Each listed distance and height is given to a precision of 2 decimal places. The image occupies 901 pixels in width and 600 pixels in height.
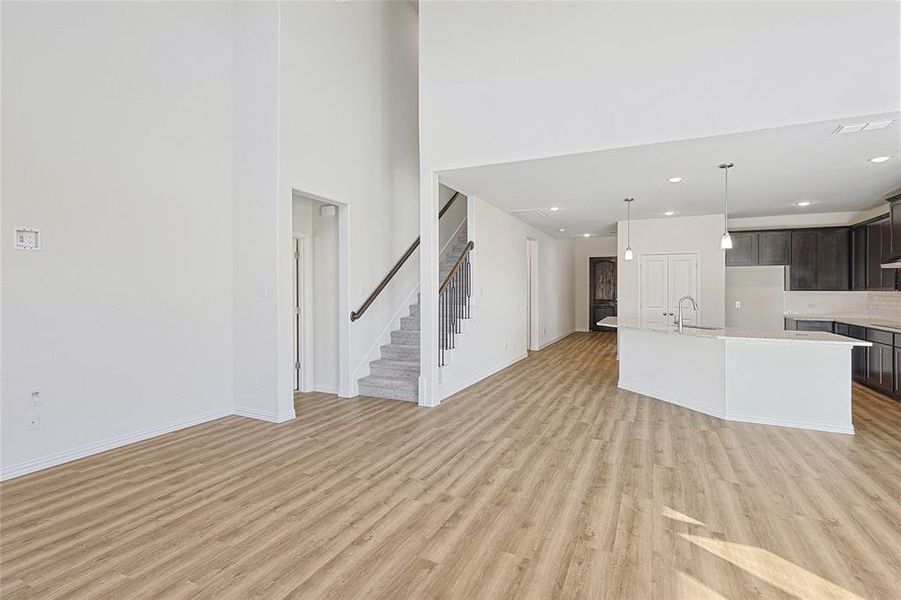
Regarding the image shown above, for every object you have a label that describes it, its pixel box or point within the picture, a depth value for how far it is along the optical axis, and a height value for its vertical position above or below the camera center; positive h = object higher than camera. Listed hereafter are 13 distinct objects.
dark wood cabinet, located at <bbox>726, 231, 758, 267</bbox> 7.49 +0.81
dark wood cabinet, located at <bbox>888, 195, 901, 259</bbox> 5.56 +0.87
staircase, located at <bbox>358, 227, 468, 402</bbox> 5.54 -0.92
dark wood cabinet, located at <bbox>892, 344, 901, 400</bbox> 5.21 -0.94
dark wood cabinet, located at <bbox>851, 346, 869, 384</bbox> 6.12 -0.92
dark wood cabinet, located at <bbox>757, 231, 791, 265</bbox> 7.33 +0.82
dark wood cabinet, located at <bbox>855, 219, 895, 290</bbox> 5.97 +0.60
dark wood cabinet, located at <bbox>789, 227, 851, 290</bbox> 7.08 +0.61
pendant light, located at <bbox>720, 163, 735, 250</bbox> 4.64 +0.63
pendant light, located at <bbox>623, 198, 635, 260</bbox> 6.55 +1.17
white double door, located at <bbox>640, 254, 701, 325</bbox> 7.66 +0.23
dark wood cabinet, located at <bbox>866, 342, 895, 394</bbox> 5.40 -0.86
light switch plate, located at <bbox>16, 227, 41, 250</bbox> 3.33 +0.44
